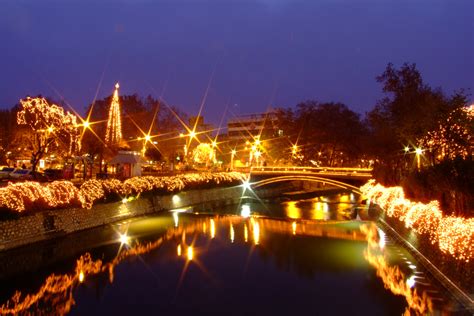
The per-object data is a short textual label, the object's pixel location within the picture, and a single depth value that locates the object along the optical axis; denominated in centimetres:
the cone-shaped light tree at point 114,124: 4072
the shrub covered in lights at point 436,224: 1255
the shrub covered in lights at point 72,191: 1955
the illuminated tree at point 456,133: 2422
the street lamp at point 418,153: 3381
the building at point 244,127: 11017
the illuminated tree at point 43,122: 3956
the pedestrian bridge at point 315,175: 4688
